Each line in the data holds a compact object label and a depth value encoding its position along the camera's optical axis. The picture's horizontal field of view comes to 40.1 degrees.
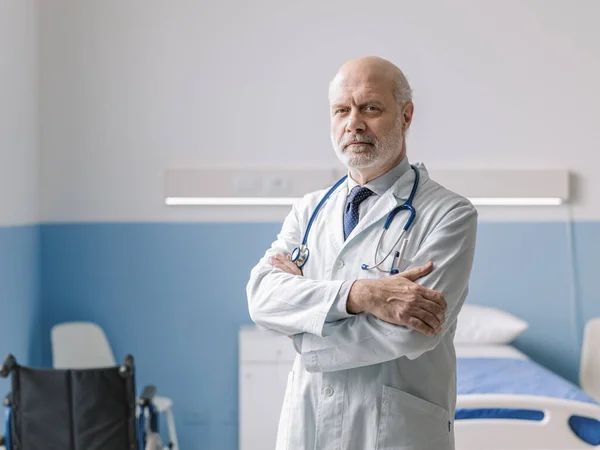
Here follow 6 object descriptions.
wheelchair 2.85
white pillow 4.03
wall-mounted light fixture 4.09
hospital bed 2.78
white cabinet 3.86
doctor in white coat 1.70
